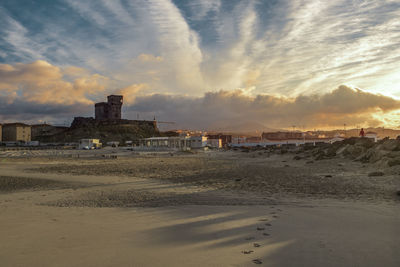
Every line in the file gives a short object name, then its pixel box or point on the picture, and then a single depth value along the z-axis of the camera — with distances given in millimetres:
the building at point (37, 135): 180962
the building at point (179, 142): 83188
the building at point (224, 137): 146500
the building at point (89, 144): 86762
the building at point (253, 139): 134088
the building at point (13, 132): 167500
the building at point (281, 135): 172288
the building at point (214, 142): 106612
